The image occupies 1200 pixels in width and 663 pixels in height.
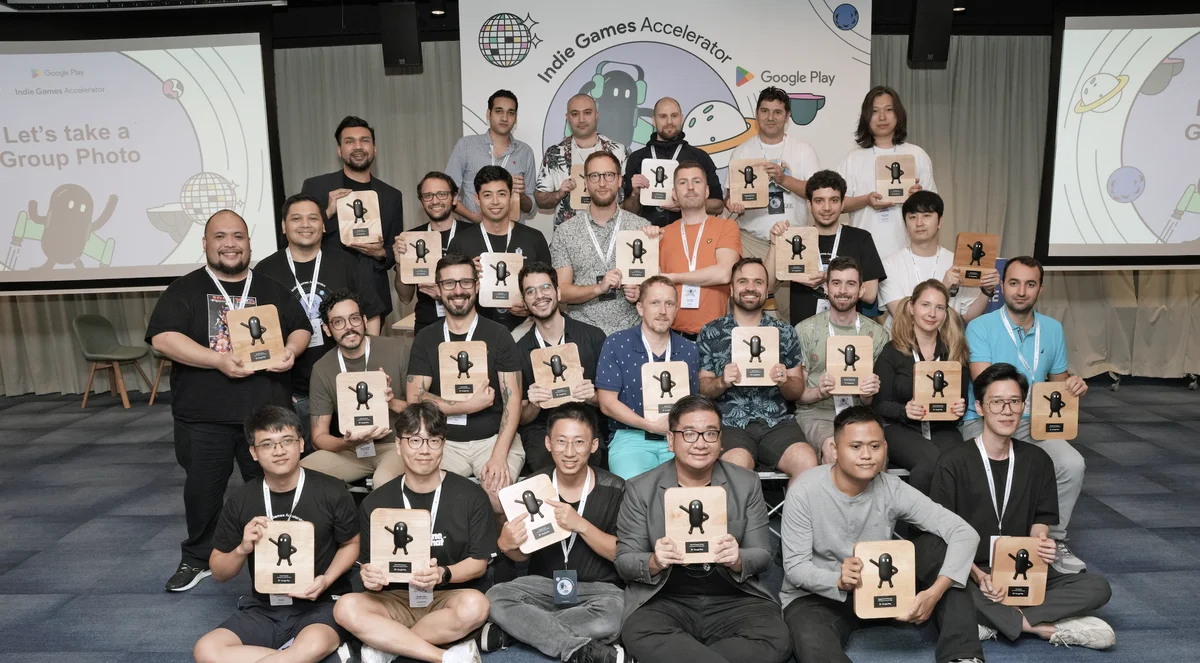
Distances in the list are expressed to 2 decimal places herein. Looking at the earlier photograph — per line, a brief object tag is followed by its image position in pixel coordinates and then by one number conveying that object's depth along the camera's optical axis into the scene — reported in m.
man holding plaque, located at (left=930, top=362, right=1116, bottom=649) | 3.51
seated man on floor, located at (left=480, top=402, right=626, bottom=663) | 3.41
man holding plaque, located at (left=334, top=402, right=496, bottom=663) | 3.31
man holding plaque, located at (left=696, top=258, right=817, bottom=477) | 4.29
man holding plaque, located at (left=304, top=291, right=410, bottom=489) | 4.18
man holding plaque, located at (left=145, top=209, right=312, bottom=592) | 4.16
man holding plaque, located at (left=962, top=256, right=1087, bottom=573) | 4.46
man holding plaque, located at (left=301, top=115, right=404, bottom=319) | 5.31
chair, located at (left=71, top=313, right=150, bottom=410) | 7.54
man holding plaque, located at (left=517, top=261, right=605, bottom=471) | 4.36
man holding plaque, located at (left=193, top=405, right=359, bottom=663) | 3.30
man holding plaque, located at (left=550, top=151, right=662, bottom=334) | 4.89
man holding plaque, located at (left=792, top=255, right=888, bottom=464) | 4.41
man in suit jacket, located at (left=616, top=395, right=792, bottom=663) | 3.23
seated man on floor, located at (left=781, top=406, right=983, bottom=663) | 3.32
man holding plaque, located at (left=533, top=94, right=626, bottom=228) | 5.64
